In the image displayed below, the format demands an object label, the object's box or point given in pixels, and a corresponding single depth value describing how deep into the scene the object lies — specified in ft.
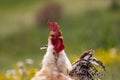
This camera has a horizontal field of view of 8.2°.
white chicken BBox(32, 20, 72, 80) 27.87
